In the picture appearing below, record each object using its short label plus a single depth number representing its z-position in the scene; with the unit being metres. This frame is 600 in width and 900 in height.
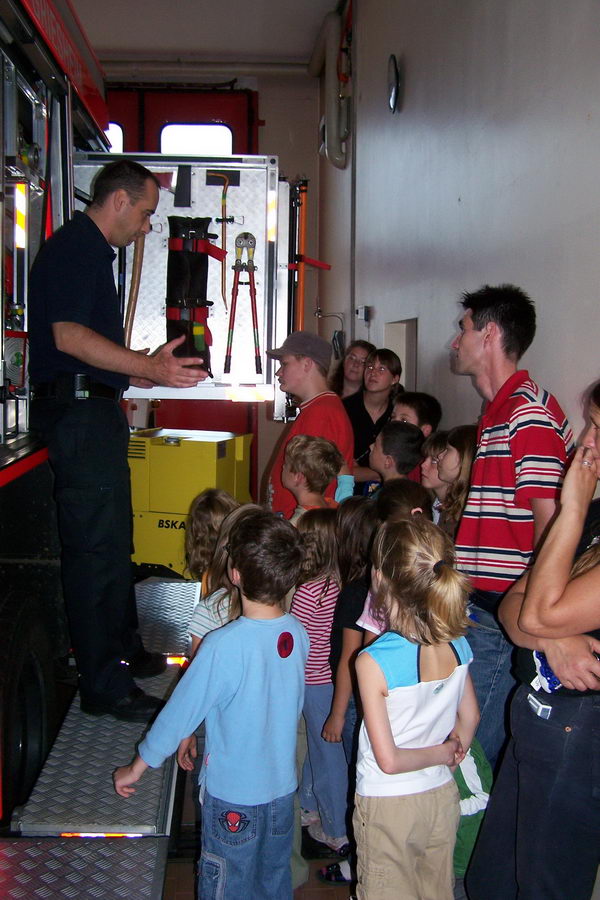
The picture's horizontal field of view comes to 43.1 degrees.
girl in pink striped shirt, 3.09
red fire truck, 2.71
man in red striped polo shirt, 2.49
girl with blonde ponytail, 2.07
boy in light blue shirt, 2.16
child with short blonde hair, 3.60
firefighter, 2.96
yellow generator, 5.10
